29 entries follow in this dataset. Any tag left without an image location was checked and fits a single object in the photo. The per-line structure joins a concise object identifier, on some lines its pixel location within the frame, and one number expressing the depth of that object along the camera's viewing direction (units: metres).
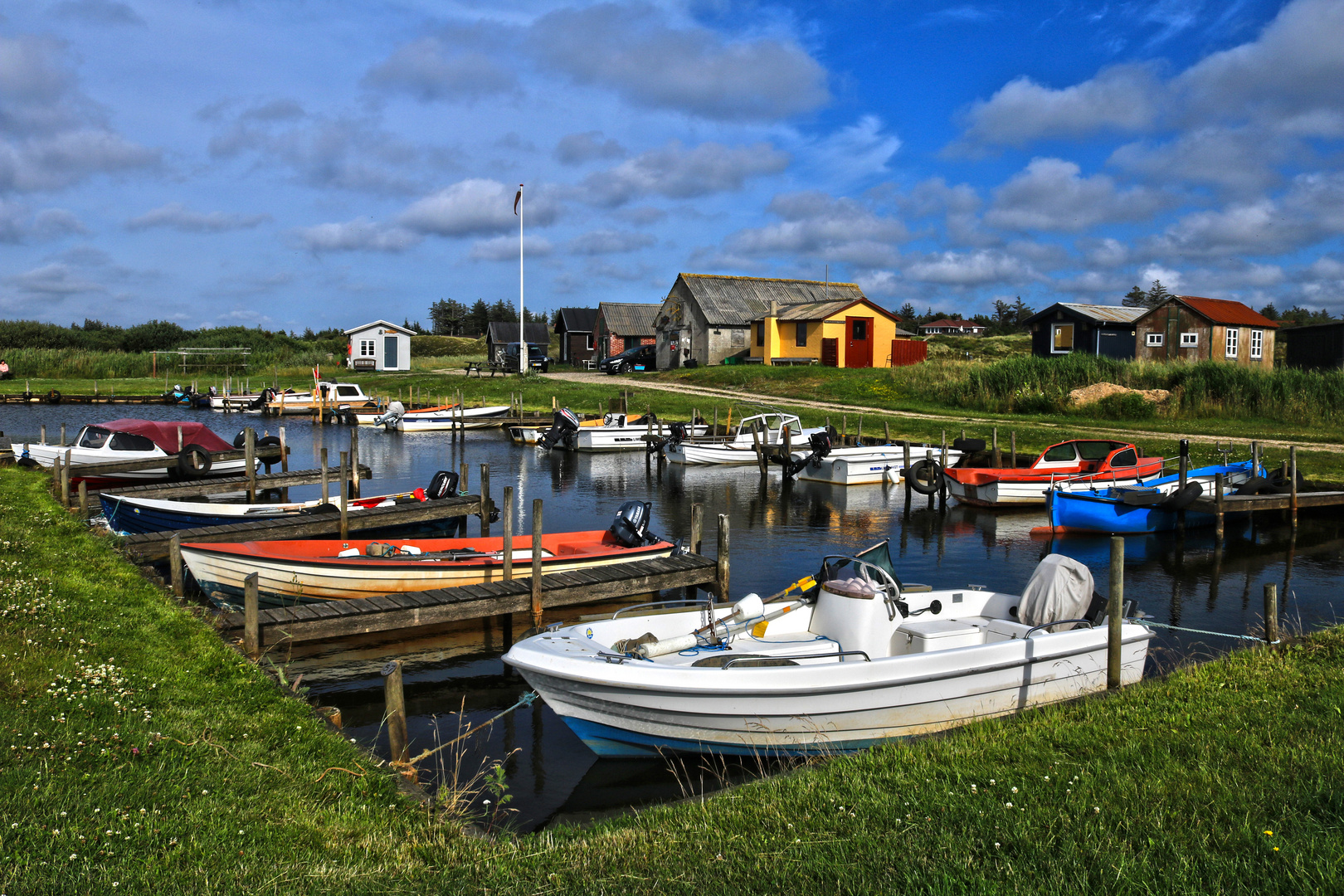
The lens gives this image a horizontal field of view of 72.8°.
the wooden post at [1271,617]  9.56
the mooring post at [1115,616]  8.77
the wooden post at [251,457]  22.20
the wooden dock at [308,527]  15.41
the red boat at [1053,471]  24.08
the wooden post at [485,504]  18.86
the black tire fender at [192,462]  24.27
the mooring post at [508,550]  13.13
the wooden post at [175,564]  12.49
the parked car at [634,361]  64.12
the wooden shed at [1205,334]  45.44
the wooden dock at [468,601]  11.27
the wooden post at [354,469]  23.28
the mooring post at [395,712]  7.18
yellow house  53.59
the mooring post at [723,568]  14.07
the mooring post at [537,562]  12.45
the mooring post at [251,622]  10.10
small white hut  69.88
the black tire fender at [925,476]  26.31
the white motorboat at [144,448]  24.55
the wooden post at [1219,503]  20.61
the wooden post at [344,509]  17.49
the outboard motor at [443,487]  20.25
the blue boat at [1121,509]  21.30
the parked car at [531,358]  65.19
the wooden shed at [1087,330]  47.41
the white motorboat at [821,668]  8.41
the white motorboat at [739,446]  33.19
